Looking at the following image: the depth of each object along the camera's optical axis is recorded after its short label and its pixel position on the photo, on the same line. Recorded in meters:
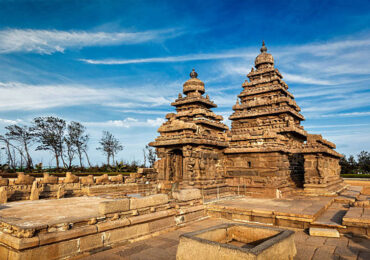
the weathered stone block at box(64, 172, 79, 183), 14.77
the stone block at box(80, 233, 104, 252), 5.33
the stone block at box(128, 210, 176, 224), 6.46
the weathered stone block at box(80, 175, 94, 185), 15.49
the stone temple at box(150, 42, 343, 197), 12.17
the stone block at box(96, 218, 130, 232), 5.73
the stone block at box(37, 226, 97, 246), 4.79
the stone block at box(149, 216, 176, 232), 6.93
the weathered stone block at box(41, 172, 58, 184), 14.34
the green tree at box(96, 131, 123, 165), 47.38
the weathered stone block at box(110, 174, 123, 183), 17.31
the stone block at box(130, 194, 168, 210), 6.79
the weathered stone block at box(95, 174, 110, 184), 16.34
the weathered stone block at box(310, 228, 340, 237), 6.45
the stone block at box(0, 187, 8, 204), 10.28
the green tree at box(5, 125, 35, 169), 37.41
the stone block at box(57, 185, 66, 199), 12.24
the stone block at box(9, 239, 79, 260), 4.52
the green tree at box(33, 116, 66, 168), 39.25
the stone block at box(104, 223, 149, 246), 5.82
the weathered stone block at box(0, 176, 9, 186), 12.65
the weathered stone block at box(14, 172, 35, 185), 13.31
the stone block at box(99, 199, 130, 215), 6.11
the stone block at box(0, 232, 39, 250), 4.45
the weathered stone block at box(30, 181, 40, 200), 11.85
